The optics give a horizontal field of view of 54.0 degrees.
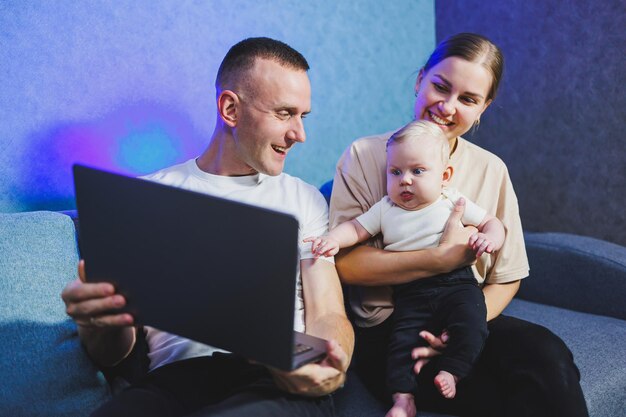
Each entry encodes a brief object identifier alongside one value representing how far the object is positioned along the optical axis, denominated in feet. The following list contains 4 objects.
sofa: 4.39
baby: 4.57
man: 3.91
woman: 4.44
